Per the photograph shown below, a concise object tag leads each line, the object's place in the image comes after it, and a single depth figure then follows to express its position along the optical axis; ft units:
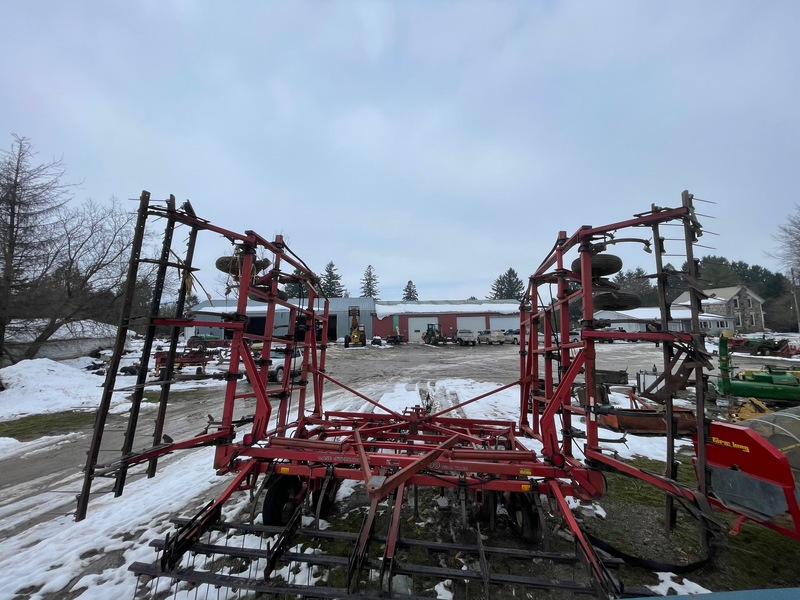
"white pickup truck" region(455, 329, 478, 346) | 117.39
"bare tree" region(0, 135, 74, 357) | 47.11
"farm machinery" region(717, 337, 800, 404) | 29.84
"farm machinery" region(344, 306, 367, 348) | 111.24
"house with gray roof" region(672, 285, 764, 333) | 167.53
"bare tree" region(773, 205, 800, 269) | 101.30
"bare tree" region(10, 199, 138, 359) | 50.83
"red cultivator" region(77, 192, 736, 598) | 7.85
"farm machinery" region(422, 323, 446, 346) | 121.60
